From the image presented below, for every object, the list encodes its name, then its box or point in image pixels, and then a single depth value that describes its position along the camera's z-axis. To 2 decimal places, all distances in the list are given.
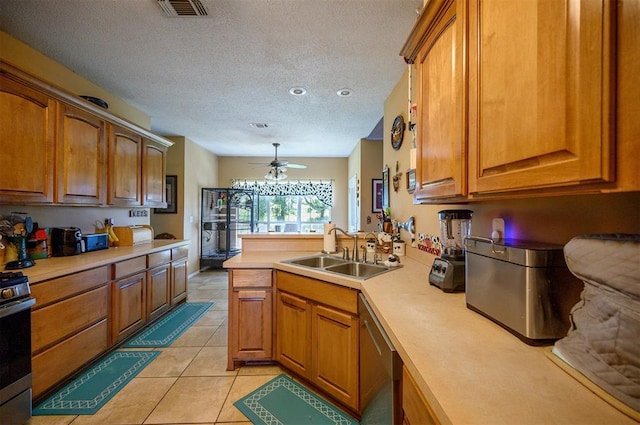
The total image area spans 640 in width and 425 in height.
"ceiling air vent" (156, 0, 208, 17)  1.69
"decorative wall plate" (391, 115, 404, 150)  2.50
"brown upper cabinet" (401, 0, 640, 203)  0.52
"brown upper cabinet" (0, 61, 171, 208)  1.82
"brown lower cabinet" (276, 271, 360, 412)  1.59
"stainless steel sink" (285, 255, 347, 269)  2.33
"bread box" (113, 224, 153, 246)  3.03
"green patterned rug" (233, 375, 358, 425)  1.63
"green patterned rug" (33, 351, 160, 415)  1.71
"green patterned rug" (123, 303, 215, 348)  2.58
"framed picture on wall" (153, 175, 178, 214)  4.82
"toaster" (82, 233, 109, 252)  2.54
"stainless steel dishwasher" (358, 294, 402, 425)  0.94
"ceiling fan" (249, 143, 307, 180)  5.05
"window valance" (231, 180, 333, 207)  6.56
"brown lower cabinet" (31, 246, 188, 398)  1.71
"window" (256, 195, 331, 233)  6.71
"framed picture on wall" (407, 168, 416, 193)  2.12
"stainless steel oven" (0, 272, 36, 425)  1.44
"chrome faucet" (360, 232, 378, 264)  2.14
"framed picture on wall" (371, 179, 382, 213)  4.82
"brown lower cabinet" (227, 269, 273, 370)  2.11
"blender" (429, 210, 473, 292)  1.32
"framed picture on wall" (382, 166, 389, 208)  2.99
